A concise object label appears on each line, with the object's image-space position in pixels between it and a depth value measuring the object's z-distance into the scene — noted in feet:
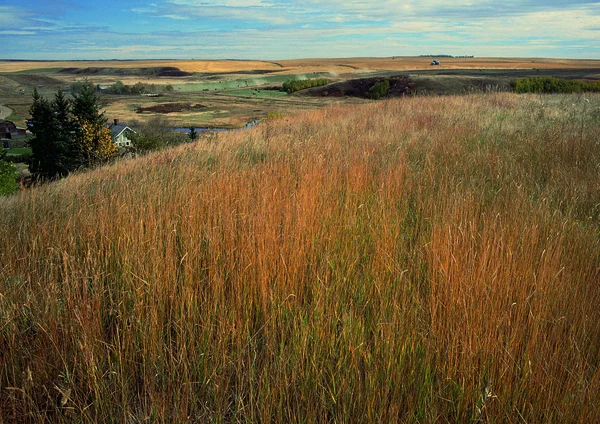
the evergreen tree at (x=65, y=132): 142.82
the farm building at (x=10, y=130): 271.90
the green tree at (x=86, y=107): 143.64
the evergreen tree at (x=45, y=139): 143.64
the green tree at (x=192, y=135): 158.55
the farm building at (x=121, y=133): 183.88
